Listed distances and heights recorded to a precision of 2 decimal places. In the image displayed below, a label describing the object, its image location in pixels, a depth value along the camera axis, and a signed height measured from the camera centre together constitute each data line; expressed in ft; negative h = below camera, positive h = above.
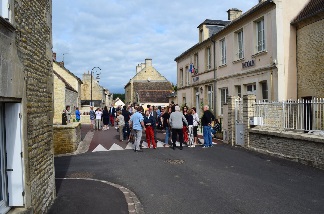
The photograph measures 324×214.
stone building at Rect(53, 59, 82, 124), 113.09 +5.74
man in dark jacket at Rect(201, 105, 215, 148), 47.04 -2.83
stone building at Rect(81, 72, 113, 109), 213.46 +9.03
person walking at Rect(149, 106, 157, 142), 48.99 -2.84
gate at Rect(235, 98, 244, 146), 47.62 -2.54
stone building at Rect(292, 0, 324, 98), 47.42 +8.12
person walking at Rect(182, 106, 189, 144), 53.49 -4.47
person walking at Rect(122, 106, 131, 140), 58.70 -2.65
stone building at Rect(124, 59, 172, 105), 191.01 +11.80
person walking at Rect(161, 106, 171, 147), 51.06 -2.27
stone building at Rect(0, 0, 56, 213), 15.83 -0.15
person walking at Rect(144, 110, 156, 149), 47.83 -2.61
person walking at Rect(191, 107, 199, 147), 50.56 -2.49
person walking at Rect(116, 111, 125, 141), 57.26 -2.75
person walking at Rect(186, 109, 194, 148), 49.33 -3.31
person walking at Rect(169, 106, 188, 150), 46.42 -2.30
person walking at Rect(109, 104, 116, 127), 96.34 -2.05
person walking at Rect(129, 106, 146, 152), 45.16 -2.58
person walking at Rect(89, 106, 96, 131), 86.63 -2.54
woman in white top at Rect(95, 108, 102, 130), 81.42 -2.64
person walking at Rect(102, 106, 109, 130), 83.10 -2.46
